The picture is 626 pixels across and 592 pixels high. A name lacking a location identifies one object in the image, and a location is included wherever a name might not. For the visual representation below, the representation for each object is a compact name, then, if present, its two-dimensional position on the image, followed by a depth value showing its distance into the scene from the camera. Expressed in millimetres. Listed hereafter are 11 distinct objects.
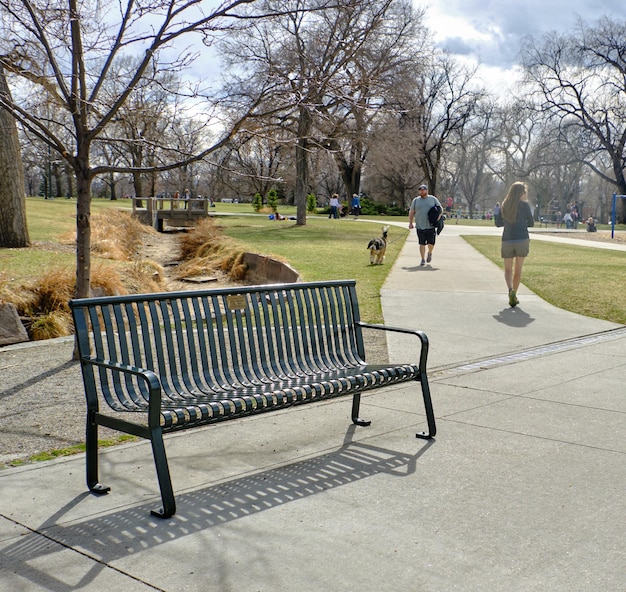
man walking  17359
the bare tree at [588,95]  55906
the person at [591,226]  49062
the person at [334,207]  48312
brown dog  17828
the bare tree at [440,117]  65312
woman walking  11648
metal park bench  4020
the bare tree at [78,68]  6754
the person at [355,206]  51656
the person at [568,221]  58669
